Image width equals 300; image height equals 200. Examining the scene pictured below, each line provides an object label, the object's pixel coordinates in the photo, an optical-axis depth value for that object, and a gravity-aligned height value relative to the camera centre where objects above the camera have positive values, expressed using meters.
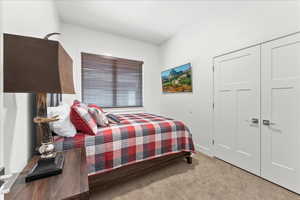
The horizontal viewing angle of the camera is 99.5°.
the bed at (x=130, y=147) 1.46 -0.65
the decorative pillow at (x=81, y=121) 1.52 -0.26
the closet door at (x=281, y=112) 1.54 -0.16
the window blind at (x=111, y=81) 3.20 +0.51
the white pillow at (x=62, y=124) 1.38 -0.27
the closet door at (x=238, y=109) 1.90 -0.16
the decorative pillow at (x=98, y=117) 1.81 -0.25
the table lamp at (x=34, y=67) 0.63 +0.17
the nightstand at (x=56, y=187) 0.60 -0.45
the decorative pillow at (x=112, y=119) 2.07 -0.35
